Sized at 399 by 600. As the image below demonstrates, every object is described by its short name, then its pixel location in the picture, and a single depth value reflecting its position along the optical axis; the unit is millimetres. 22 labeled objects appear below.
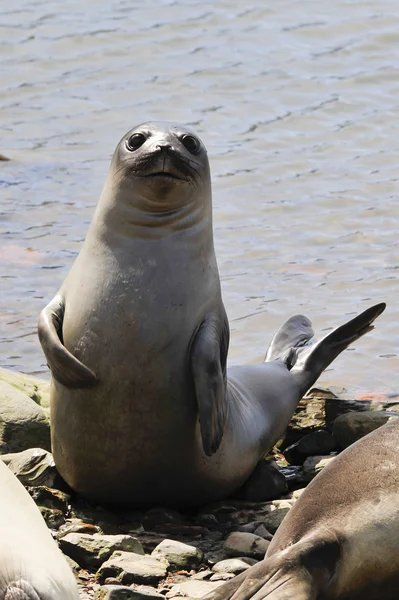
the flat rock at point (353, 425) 12687
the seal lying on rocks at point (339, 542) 8062
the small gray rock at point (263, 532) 10466
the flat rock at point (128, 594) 8695
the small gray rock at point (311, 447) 12734
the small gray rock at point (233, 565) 9727
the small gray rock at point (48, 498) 10914
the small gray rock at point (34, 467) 11117
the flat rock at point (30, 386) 12617
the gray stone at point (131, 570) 9305
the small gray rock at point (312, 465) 12070
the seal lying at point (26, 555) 6859
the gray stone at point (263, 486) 11734
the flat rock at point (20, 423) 11750
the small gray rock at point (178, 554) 9852
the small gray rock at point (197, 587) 9102
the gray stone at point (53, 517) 10477
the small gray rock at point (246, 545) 10109
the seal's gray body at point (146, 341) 10883
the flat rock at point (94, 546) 9617
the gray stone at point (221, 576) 9516
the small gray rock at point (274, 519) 10672
